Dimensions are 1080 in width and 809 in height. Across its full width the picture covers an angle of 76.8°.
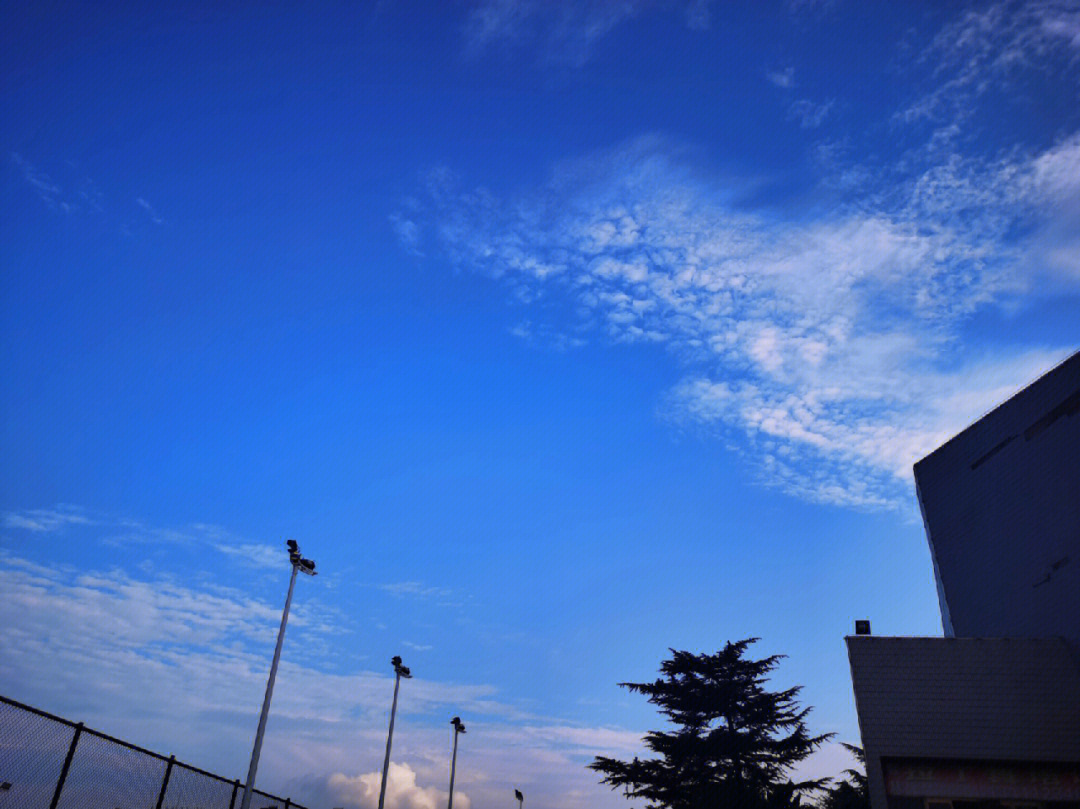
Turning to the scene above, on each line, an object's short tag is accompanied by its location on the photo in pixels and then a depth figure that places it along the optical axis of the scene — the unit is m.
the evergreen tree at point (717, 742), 35.12
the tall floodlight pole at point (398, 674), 31.12
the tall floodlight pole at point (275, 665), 17.62
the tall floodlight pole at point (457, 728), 39.69
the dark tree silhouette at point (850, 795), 34.02
